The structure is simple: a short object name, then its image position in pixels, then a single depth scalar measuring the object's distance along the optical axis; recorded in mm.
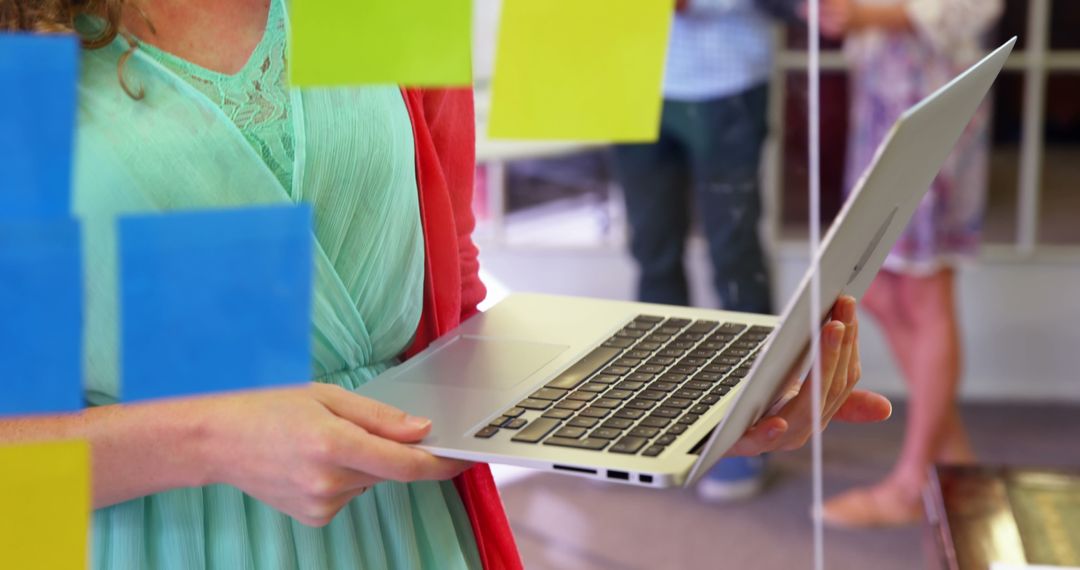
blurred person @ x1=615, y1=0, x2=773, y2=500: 1957
